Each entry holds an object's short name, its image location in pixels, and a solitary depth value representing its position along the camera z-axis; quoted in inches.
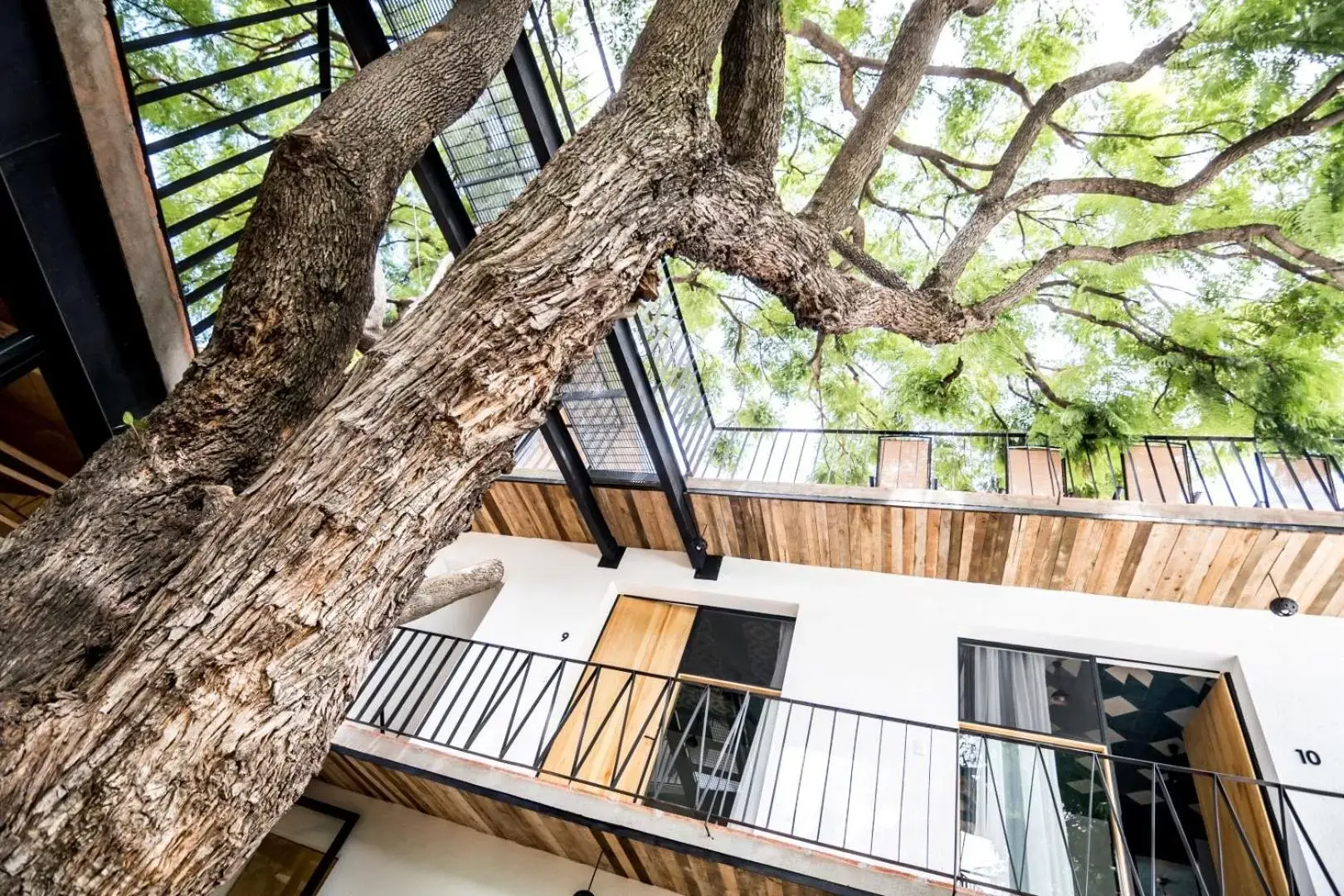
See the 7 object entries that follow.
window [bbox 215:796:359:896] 181.0
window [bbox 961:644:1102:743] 169.9
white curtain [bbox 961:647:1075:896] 149.7
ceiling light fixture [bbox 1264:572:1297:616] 163.6
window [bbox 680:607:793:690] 201.2
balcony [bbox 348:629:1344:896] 146.9
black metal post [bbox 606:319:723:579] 171.5
